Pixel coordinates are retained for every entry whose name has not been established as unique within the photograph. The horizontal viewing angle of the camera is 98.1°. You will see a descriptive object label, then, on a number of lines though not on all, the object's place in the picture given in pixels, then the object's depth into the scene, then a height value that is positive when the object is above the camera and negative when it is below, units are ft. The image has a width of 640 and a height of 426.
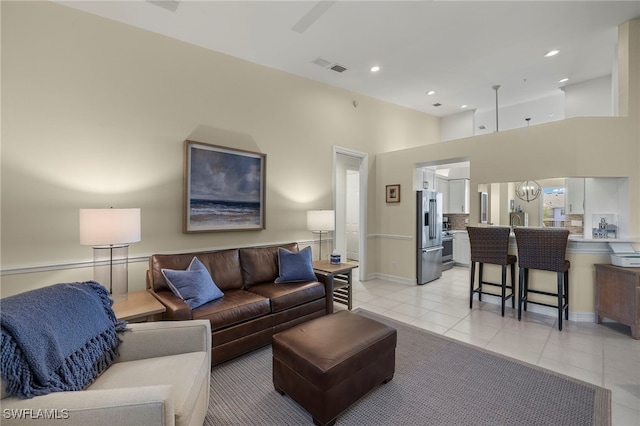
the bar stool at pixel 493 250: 11.49 -1.59
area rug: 5.95 -4.39
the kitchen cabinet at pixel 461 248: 21.35 -2.78
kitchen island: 10.74 -2.25
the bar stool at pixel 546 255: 10.23 -1.62
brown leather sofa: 7.91 -2.82
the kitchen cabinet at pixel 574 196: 14.67 +0.95
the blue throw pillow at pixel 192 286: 8.13 -2.24
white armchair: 3.56 -2.68
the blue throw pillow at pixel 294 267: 10.90 -2.19
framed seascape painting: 10.62 +0.94
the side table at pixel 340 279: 11.75 -3.01
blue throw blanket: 3.74 -2.01
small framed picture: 16.90 +1.16
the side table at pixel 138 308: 6.81 -2.51
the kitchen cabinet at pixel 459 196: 22.53 +1.40
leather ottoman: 5.65 -3.29
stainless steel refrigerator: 16.33 -1.42
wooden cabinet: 9.33 -2.90
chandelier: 12.99 +1.12
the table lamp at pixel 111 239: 7.24 -0.76
